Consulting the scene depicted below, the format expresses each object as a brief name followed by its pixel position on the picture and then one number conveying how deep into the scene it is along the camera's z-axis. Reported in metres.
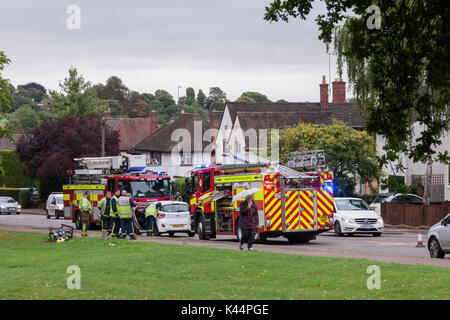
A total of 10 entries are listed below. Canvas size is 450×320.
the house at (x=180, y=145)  78.12
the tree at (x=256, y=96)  158.38
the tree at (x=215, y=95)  195.55
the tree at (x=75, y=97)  80.00
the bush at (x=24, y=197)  78.88
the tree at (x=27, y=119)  157.75
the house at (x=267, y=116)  64.75
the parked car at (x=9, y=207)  66.38
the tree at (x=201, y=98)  197.75
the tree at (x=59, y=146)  66.56
